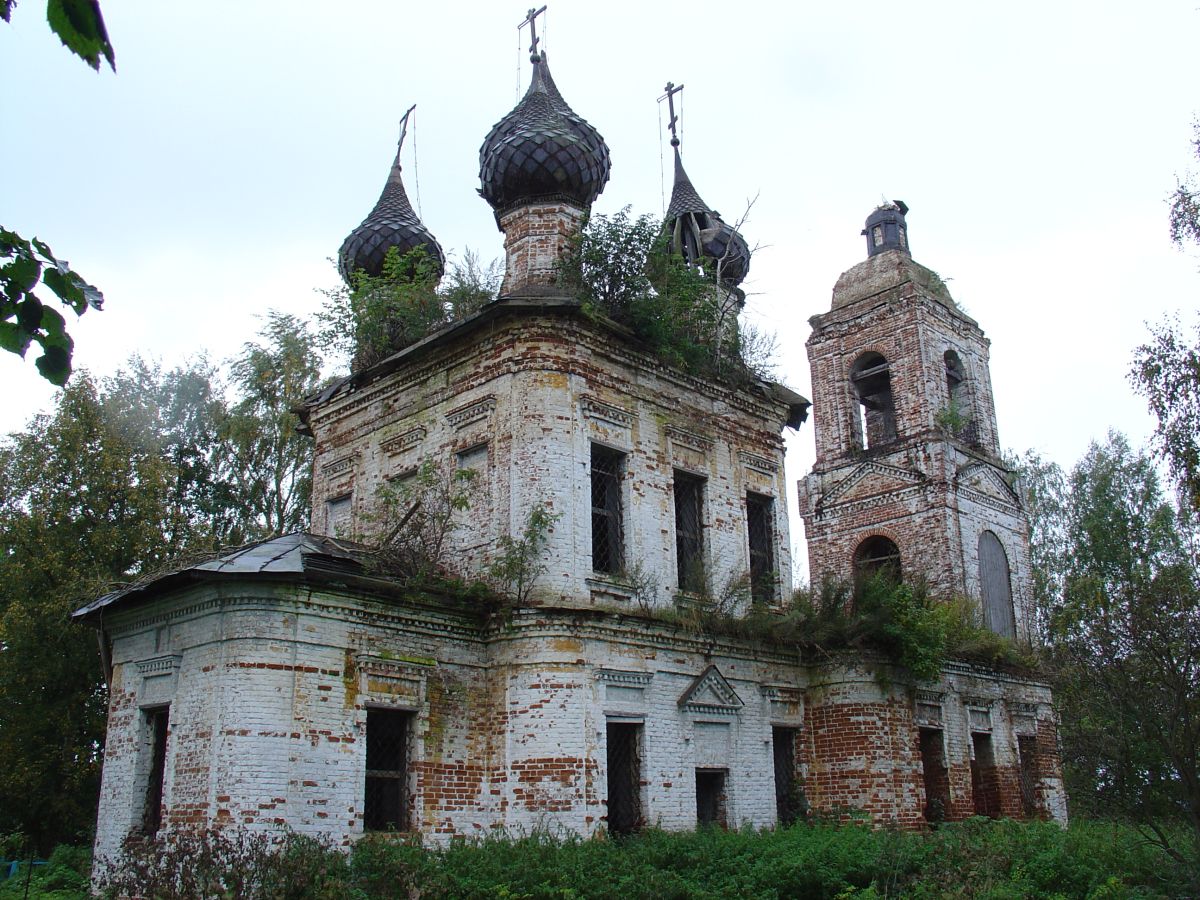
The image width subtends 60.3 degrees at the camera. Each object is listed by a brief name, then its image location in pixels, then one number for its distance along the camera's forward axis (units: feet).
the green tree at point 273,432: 69.97
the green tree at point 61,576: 59.26
